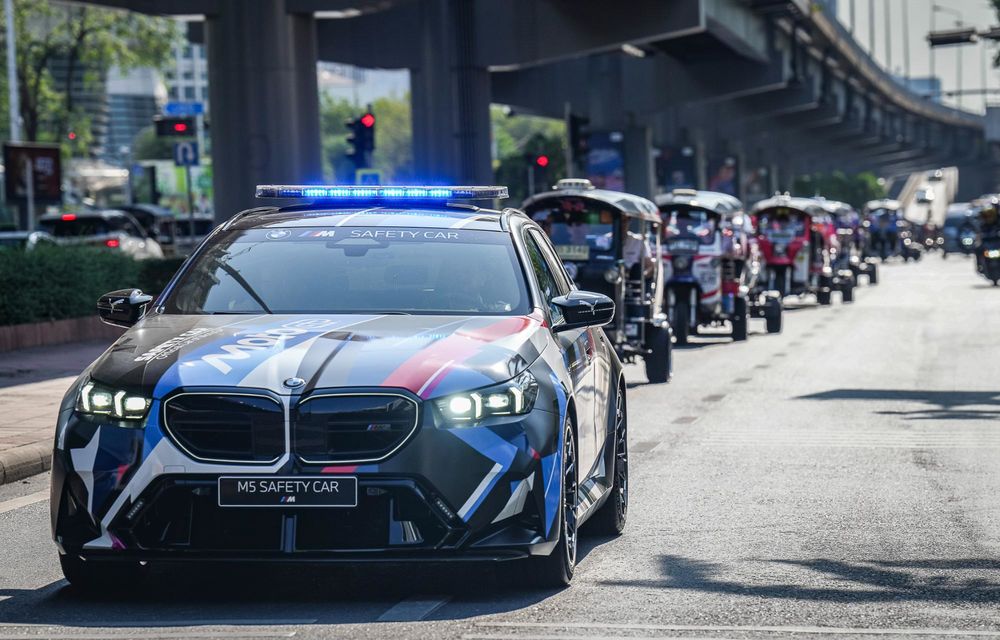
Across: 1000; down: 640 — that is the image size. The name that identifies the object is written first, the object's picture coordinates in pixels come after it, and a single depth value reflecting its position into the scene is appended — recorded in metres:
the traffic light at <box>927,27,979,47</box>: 42.19
